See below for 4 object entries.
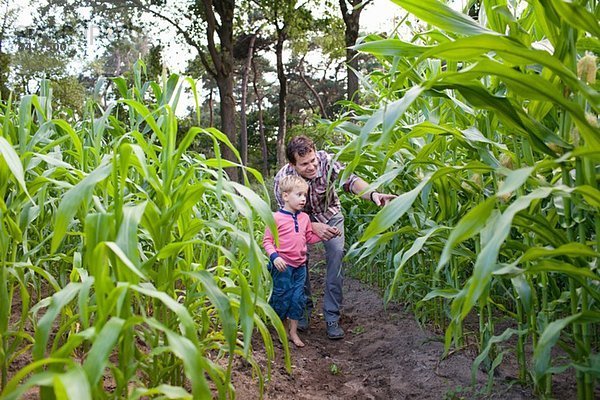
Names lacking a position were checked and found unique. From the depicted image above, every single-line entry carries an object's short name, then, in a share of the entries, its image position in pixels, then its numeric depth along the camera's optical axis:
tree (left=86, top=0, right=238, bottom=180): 12.27
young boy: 3.08
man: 3.21
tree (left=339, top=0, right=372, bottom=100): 10.62
